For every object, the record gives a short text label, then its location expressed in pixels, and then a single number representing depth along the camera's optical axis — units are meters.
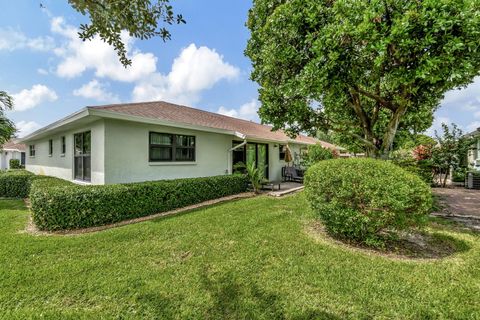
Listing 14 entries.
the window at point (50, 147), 13.42
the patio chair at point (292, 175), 15.17
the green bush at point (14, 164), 27.89
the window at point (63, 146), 11.16
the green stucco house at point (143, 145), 7.91
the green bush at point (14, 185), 11.34
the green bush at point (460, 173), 12.30
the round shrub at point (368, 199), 4.34
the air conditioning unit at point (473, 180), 12.32
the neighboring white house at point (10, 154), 30.21
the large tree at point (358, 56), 4.48
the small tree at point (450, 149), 12.23
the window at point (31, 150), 17.75
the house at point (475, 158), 14.63
